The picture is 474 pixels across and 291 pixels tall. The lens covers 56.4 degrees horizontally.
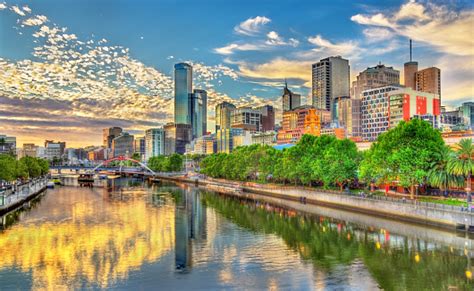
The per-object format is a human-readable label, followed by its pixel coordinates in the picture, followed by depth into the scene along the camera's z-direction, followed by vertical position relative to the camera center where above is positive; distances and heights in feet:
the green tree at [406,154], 180.86 +2.65
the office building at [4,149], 607.00 +15.86
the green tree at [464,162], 158.51 -0.53
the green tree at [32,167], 397.06 -6.60
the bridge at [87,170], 613.44 -14.18
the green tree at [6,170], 259.31 -6.08
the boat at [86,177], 534.98 -22.78
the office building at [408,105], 636.07 +80.88
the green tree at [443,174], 171.12 -5.28
